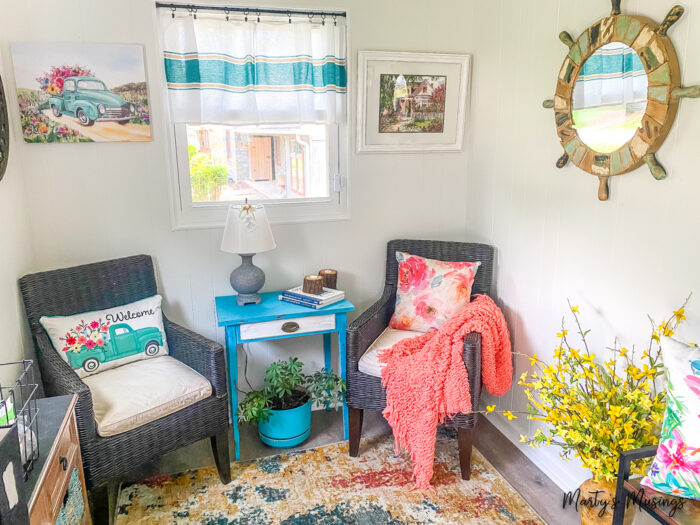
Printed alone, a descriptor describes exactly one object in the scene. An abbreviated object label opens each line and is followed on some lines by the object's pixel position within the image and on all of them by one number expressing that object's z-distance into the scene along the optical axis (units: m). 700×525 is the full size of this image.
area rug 2.15
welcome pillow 2.26
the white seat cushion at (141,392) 2.02
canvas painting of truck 2.33
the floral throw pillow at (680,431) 1.42
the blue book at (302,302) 2.57
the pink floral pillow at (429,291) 2.67
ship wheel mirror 1.72
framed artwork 2.79
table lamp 2.48
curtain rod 2.46
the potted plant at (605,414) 1.67
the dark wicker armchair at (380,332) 2.28
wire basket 1.31
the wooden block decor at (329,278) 2.78
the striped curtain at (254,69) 2.52
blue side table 2.46
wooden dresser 1.31
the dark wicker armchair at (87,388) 1.96
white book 2.59
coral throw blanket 2.24
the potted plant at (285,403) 2.52
